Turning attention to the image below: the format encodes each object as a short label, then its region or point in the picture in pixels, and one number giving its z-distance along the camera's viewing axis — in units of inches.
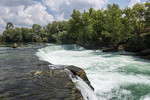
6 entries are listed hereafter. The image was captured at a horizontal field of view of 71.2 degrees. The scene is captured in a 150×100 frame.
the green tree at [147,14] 774.6
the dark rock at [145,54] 619.7
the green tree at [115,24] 898.6
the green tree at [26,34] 2797.7
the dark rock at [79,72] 235.0
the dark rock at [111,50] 938.1
